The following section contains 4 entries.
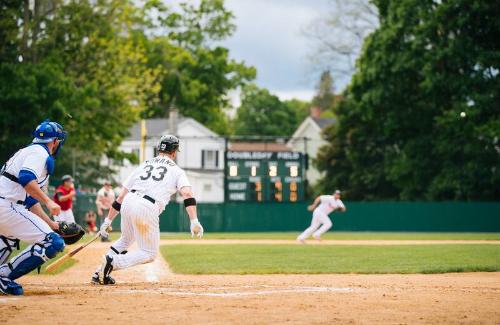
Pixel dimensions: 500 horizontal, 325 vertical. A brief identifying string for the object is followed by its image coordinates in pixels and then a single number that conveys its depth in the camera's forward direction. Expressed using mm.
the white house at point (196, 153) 64875
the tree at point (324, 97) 120581
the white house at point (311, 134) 78812
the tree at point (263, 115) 107125
